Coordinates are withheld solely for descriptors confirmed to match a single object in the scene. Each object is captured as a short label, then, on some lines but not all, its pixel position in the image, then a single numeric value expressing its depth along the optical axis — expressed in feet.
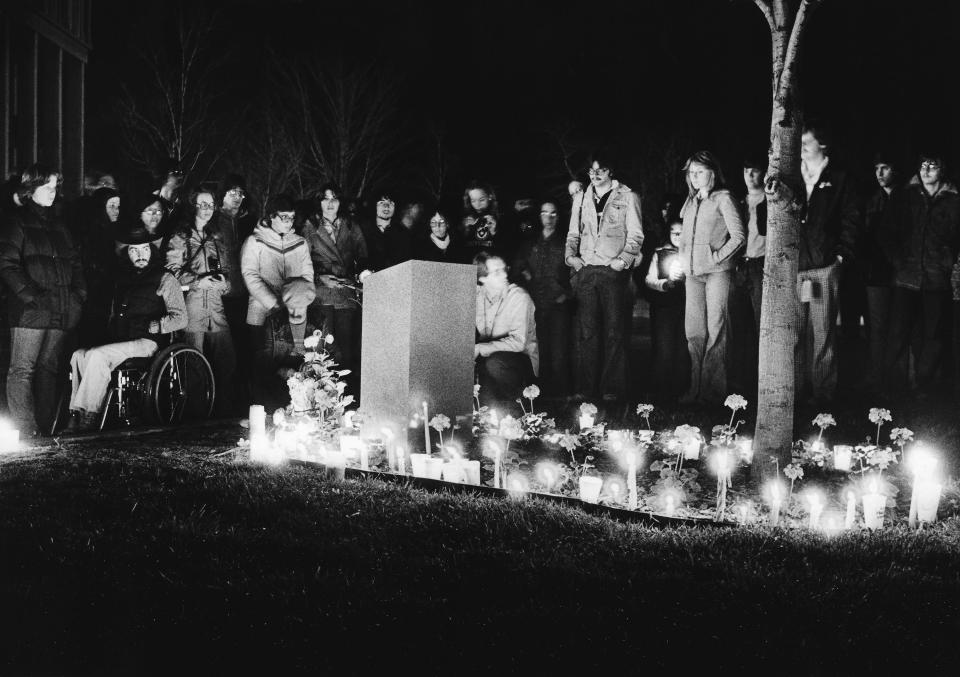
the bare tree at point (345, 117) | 103.71
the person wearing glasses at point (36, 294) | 25.82
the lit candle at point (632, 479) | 18.42
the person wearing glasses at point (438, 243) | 34.40
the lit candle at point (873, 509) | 17.13
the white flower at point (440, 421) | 22.12
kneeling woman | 28.43
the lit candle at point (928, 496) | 17.02
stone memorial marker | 24.26
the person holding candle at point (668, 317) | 32.04
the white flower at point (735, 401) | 20.44
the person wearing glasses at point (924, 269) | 28.43
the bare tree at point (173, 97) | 87.92
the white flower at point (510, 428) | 21.79
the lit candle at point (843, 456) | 20.68
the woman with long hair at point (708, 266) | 28.94
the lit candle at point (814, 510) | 17.12
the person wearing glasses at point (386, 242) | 34.65
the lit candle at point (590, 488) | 18.66
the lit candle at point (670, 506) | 18.06
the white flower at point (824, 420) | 20.39
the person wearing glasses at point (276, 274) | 31.48
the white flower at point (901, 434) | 19.48
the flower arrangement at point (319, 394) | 25.09
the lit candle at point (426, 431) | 22.45
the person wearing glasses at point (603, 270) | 31.09
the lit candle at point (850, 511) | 16.98
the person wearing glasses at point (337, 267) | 32.81
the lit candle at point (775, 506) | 17.26
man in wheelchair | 26.48
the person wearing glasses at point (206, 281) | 30.42
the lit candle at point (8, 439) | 23.39
